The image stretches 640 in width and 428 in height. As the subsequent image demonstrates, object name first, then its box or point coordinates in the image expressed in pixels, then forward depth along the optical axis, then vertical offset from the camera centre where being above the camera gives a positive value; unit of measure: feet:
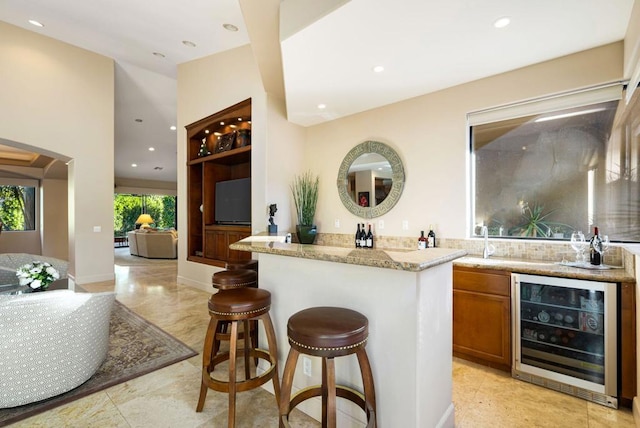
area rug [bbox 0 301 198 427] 6.47 -4.25
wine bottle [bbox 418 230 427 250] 10.31 -1.03
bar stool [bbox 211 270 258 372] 7.85 -1.86
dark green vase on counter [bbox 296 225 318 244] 13.09 -0.93
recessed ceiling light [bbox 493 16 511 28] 6.31 +4.21
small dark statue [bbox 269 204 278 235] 12.57 -0.25
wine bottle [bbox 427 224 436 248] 10.34 -0.96
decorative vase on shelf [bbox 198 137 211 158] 17.08 +3.77
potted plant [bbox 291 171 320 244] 13.14 +0.48
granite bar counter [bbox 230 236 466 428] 4.71 -1.86
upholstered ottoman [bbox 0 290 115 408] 6.02 -2.81
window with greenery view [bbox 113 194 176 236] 42.83 +0.64
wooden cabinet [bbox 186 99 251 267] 15.05 +2.57
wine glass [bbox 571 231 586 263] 7.82 -0.92
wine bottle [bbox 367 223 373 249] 12.00 -1.13
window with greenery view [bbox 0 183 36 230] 27.07 +0.76
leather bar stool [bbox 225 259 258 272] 9.06 -1.64
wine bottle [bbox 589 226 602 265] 7.48 -0.96
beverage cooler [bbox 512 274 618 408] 6.51 -3.05
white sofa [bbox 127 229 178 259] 27.78 -2.88
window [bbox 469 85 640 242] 7.87 +1.36
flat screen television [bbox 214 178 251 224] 15.10 +0.65
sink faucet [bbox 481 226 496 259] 9.18 -1.14
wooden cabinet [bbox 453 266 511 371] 7.77 -2.91
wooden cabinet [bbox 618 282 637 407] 6.26 -2.84
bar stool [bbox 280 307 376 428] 4.21 -1.97
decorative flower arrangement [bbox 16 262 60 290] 8.46 -1.81
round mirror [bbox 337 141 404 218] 11.57 +1.41
